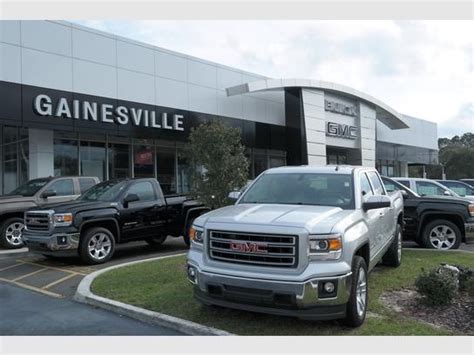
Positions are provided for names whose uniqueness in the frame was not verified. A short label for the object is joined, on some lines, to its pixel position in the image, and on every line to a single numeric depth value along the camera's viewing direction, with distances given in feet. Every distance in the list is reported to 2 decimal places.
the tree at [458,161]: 249.34
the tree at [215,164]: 34.01
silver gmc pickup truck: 16.22
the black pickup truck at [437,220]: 35.94
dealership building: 50.52
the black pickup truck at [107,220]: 32.27
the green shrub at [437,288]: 20.06
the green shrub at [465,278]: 21.46
